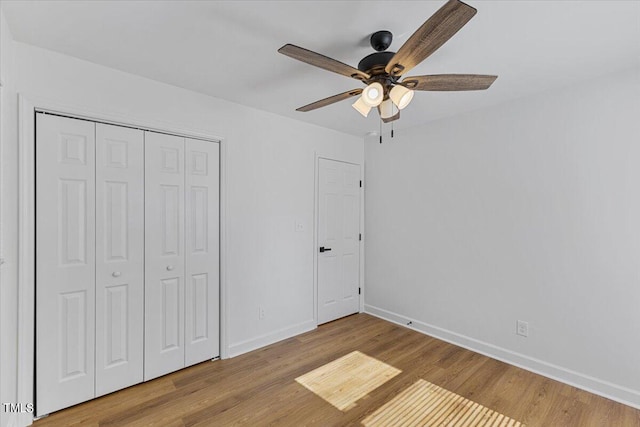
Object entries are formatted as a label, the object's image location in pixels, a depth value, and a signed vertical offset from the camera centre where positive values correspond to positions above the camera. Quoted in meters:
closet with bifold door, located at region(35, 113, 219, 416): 2.00 -0.36
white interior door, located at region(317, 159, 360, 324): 3.62 -0.36
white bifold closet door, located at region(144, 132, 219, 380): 2.40 -0.36
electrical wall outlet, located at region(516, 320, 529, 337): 2.65 -1.03
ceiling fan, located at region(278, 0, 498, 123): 1.42 +0.77
